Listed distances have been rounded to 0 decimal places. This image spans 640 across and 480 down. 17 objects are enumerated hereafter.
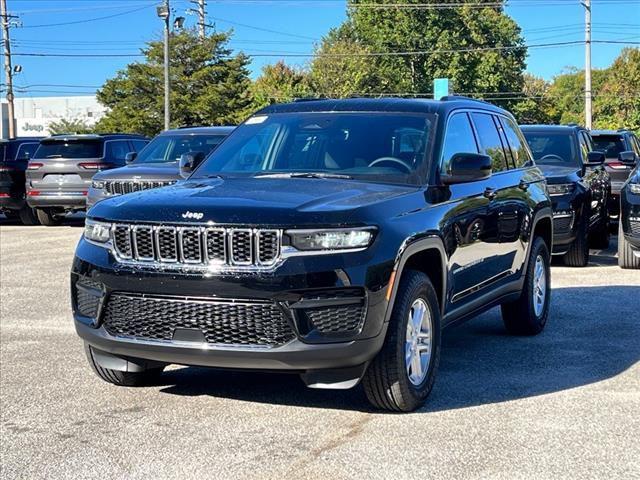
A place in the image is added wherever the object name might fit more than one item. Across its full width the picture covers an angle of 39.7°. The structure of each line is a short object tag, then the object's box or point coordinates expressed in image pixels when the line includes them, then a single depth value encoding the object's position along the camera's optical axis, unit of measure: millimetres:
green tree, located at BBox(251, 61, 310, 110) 57697
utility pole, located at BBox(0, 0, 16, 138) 50156
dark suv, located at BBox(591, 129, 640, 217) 15953
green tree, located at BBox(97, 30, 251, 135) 46500
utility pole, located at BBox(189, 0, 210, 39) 51675
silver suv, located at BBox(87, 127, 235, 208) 12602
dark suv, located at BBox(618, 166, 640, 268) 10922
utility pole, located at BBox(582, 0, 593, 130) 43500
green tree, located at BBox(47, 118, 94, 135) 64387
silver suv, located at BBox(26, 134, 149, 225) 17516
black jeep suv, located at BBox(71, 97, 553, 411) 4566
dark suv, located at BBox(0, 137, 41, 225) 18891
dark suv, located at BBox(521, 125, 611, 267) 11328
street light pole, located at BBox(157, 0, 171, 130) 35406
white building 78250
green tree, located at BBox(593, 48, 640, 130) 61188
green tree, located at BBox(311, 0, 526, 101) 65250
